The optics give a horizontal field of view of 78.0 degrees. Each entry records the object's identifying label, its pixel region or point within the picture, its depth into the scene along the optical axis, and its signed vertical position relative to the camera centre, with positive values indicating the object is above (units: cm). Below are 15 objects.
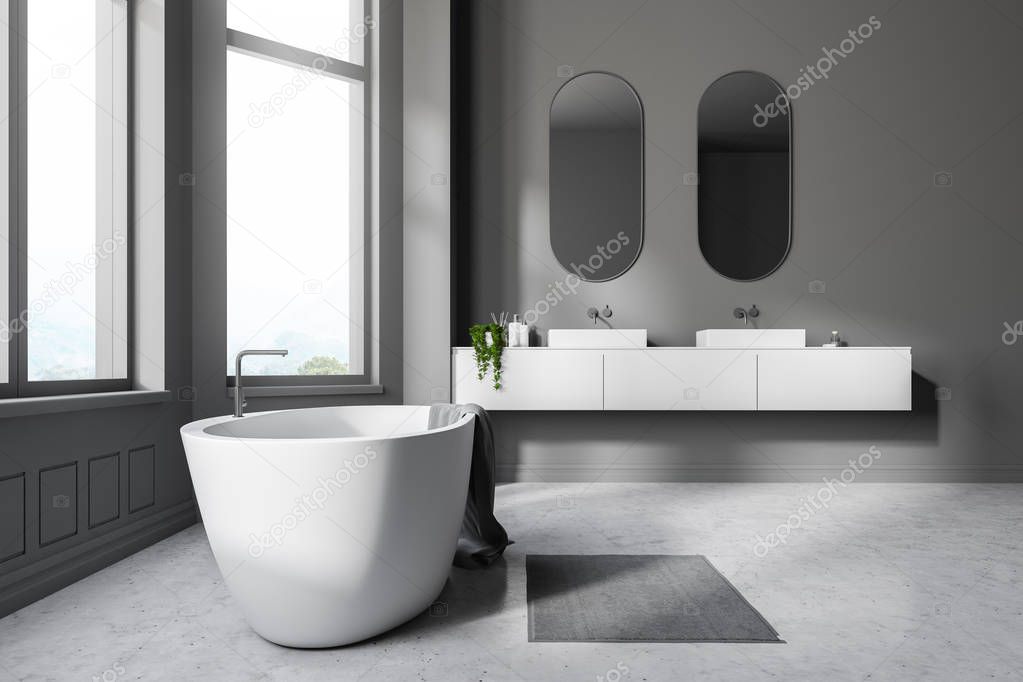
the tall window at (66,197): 210 +53
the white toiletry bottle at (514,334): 362 +3
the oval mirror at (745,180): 379 +96
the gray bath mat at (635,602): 172 -81
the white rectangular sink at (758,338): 347 +1
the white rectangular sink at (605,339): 352 +0
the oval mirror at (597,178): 381 +98
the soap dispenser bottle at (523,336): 362 +2
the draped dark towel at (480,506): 225 -61
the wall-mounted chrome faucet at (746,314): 378 +15
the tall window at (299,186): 314 +80
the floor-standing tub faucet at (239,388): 223 -18
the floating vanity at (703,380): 339 -22
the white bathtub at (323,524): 148 -46
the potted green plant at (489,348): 344 -5
